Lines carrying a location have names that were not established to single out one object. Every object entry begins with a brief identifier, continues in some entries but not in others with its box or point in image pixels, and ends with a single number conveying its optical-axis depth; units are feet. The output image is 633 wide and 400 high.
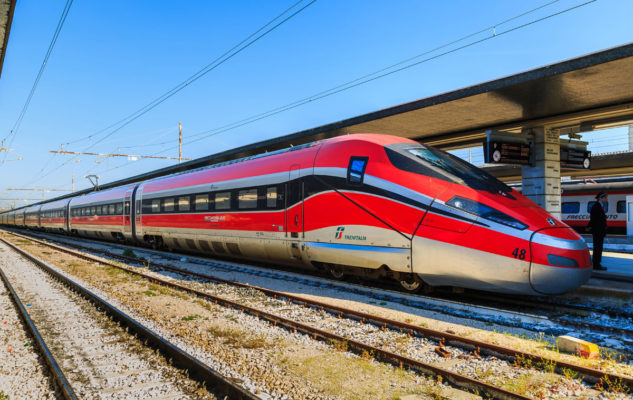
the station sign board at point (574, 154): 41.38
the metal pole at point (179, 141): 102.47
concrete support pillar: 38.83
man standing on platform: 31.78
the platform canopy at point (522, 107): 26.04
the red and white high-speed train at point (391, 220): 21.03
